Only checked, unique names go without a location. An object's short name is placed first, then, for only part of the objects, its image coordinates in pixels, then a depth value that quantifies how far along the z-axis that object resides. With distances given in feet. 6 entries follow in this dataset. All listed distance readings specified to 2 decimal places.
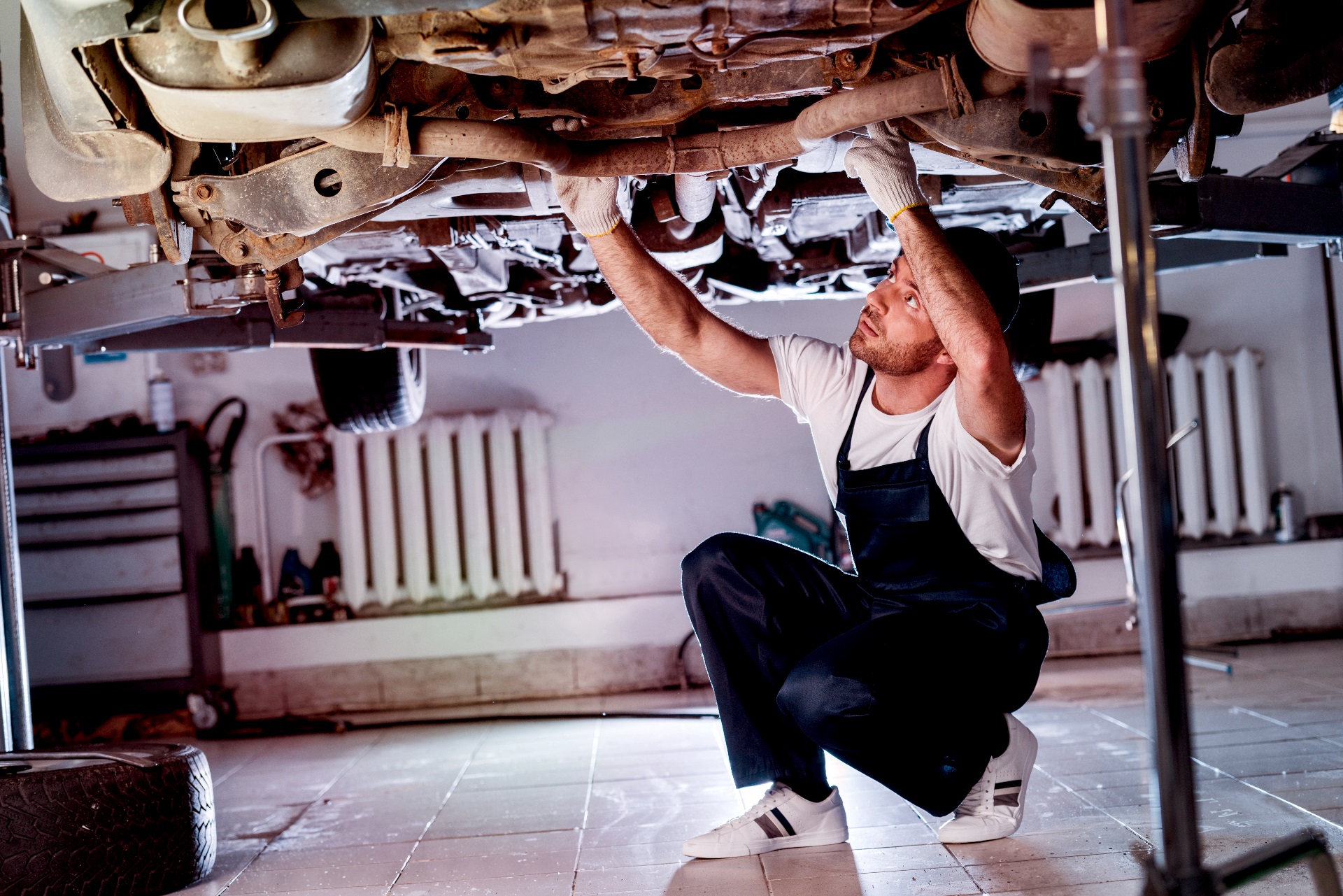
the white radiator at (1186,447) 14.20
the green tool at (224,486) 14.69
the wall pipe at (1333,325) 14.76
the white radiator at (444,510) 14.17
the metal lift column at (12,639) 7.96
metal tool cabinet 13.61
